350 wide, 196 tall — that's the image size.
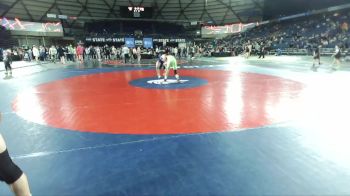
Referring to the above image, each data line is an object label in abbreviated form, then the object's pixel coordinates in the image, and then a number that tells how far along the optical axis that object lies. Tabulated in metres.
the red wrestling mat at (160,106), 5.32
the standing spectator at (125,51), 25.82
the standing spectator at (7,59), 14.53
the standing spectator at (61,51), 25.15
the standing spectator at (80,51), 25.05
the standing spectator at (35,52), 25.64
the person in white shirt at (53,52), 26.67
